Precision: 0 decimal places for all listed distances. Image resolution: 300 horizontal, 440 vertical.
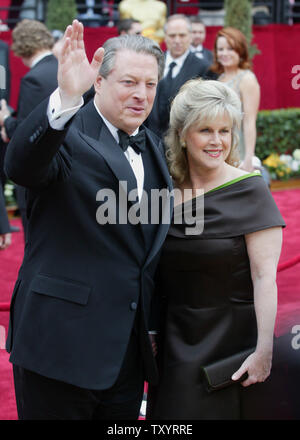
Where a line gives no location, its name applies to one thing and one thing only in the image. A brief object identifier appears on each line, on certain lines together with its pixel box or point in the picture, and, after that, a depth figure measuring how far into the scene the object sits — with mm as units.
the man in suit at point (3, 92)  8098
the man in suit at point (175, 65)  11641
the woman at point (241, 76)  11844
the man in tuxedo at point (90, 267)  4508
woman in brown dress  5156
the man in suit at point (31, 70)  10758
